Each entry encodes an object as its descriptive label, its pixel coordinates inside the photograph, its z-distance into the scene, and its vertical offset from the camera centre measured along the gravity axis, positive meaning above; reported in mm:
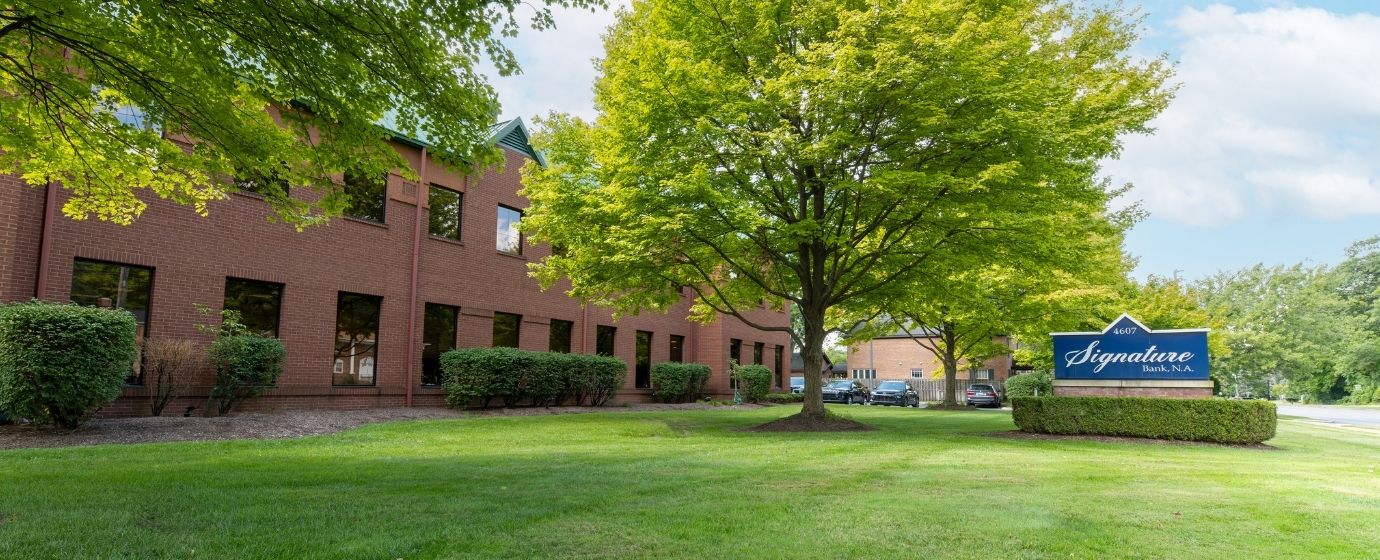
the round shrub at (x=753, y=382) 29734 -579
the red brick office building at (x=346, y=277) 13164 +1688
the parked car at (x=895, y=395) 40656 -1349
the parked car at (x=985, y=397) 41938 -1405
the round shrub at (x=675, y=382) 26078 -558
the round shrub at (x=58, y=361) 10289 -92
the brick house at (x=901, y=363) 58812 +561
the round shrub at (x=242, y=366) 14062 -157
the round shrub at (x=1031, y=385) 39094 -647
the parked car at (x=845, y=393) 42188 -1329
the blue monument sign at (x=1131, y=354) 15258 +415
